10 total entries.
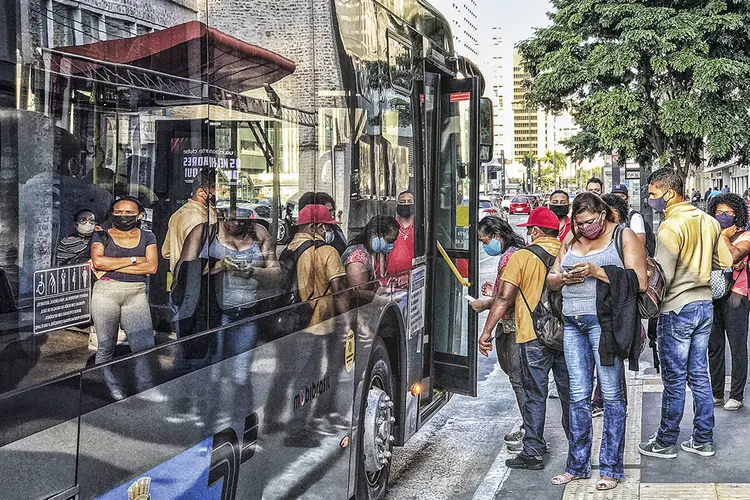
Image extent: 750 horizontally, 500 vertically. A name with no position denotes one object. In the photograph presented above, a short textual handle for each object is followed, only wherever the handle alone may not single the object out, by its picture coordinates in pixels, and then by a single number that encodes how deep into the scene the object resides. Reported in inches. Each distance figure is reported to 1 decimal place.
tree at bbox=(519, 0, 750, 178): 1101.7
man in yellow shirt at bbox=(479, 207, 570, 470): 247.9
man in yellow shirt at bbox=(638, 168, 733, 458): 249.9
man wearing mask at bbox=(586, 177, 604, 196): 392.2
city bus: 98.0
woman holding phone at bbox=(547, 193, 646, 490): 220.4
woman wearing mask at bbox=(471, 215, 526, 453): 265.1
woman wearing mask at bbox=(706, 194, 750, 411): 300.0
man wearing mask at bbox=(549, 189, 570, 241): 321.4
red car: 2534.4
